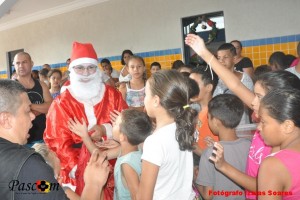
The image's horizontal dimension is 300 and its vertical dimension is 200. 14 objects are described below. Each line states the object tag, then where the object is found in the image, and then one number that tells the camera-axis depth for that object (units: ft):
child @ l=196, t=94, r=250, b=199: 7.36
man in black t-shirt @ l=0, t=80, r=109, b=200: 4.26
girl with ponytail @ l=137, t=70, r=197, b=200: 6.14
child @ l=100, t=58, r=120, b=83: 26.04
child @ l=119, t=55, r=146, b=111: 15.44
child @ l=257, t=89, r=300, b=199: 4.87
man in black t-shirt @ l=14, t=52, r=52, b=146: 12.64
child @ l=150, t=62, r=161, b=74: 22.94
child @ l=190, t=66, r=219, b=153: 9.38
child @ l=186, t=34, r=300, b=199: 6.49
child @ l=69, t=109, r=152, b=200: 7.46
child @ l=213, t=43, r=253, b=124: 12.51
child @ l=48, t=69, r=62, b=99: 20.92
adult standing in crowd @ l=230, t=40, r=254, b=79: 17.71
